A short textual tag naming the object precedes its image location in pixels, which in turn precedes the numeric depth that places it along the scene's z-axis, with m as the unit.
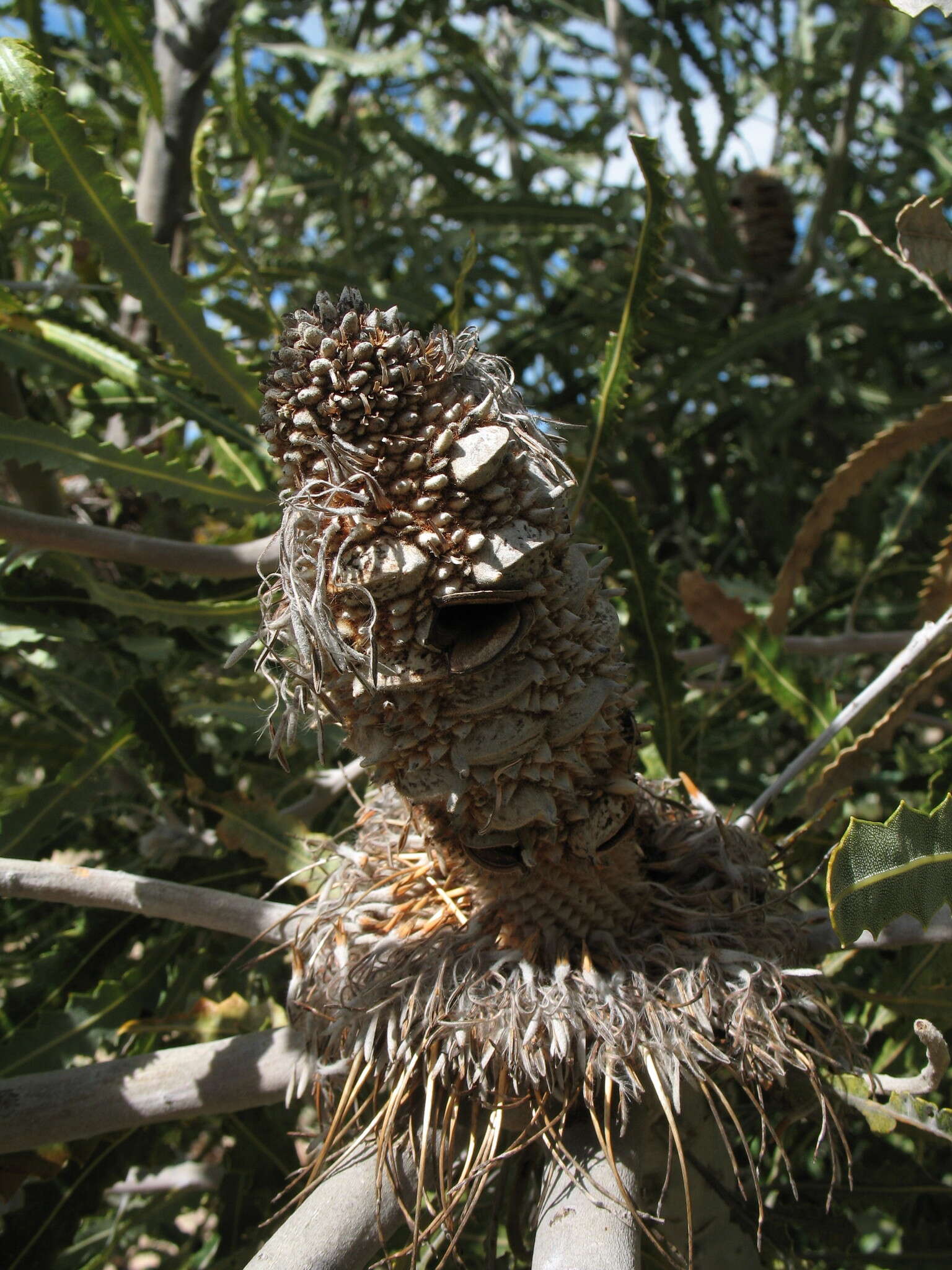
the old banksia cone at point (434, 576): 0.18
